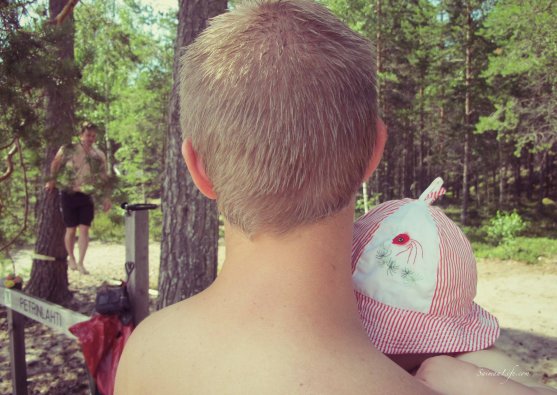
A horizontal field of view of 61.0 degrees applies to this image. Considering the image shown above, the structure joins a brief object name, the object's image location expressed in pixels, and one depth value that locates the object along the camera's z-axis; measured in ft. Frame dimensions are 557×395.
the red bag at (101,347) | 8.52
